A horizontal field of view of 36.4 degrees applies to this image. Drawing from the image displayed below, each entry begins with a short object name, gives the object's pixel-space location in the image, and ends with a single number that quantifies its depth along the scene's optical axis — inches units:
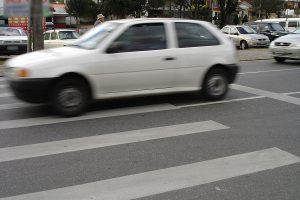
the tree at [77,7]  2445.9
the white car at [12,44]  735.7
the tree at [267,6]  2459.4
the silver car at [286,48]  621.6
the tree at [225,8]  1549.3
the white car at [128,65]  291.4
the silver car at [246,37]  1031.0
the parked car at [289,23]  1339.8
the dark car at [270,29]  1179.9
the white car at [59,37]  780.6
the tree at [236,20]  2204.7
